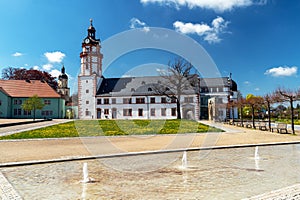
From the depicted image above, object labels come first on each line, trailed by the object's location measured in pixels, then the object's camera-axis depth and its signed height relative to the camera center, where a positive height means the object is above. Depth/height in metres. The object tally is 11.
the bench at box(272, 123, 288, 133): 20.99 -1.16
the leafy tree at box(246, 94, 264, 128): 27.27 +1.35
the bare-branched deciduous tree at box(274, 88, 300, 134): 21.12 +1.50
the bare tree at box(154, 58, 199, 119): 42.12 +6.26
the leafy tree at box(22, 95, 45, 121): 40.03 +1.80
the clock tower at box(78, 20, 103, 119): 54.72 +8.77
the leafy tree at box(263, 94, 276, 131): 23.69 +1.40
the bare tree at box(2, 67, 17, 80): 61.00 +10.57
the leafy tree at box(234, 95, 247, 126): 32.01 +1.32
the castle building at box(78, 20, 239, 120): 51.50 +3.91
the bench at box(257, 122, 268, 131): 25.07 -1.30
